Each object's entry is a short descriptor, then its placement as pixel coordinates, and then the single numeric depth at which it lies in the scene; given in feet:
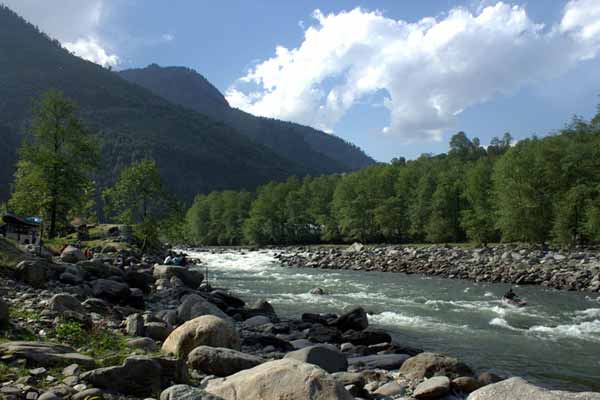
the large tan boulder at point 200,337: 30.63
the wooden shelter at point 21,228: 99.04
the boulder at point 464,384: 30.86
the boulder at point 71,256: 76.95
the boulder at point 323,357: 31.37
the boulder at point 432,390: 28.50
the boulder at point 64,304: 35.22
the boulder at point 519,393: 20.45
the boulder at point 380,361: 38.29
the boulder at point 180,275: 87.10
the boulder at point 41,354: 22.50
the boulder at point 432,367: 34.45
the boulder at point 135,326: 34.86
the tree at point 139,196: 115.24
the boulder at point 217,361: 26.76
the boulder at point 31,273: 49.08
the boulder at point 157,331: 35.83
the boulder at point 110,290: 53.52
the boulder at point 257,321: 55.88
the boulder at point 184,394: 17.52
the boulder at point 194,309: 46.14
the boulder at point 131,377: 20.92
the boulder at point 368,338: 50.78
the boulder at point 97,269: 66.39
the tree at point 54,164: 107.76
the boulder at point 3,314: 28.50
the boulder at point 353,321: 58.34
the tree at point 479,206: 203.92
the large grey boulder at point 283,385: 19.36
